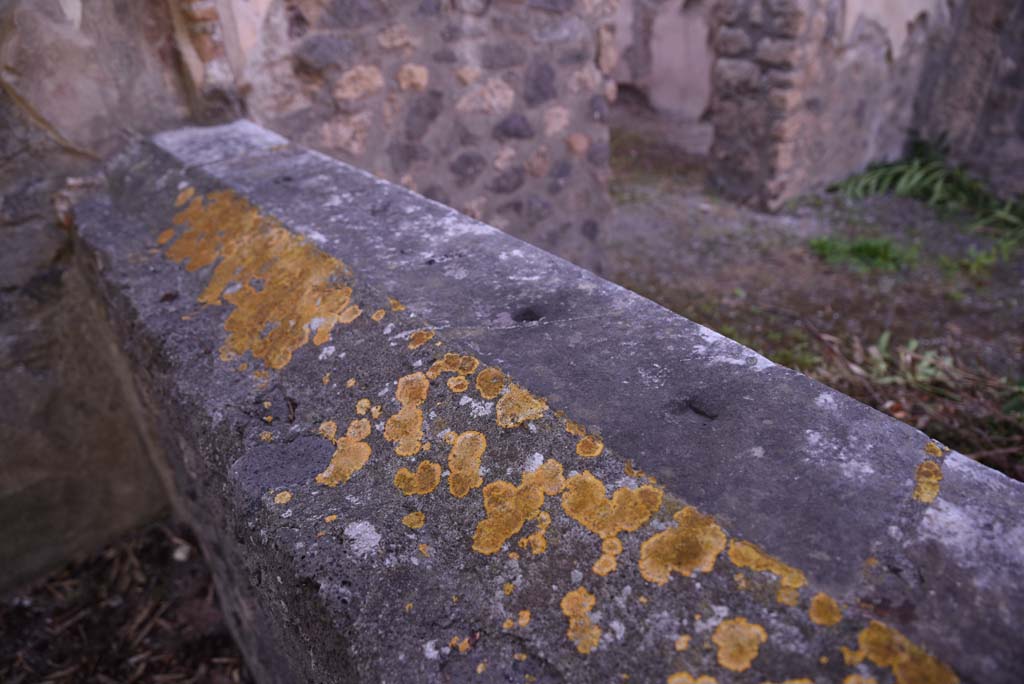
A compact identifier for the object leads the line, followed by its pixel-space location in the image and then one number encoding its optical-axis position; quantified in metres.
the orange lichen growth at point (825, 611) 0.62
